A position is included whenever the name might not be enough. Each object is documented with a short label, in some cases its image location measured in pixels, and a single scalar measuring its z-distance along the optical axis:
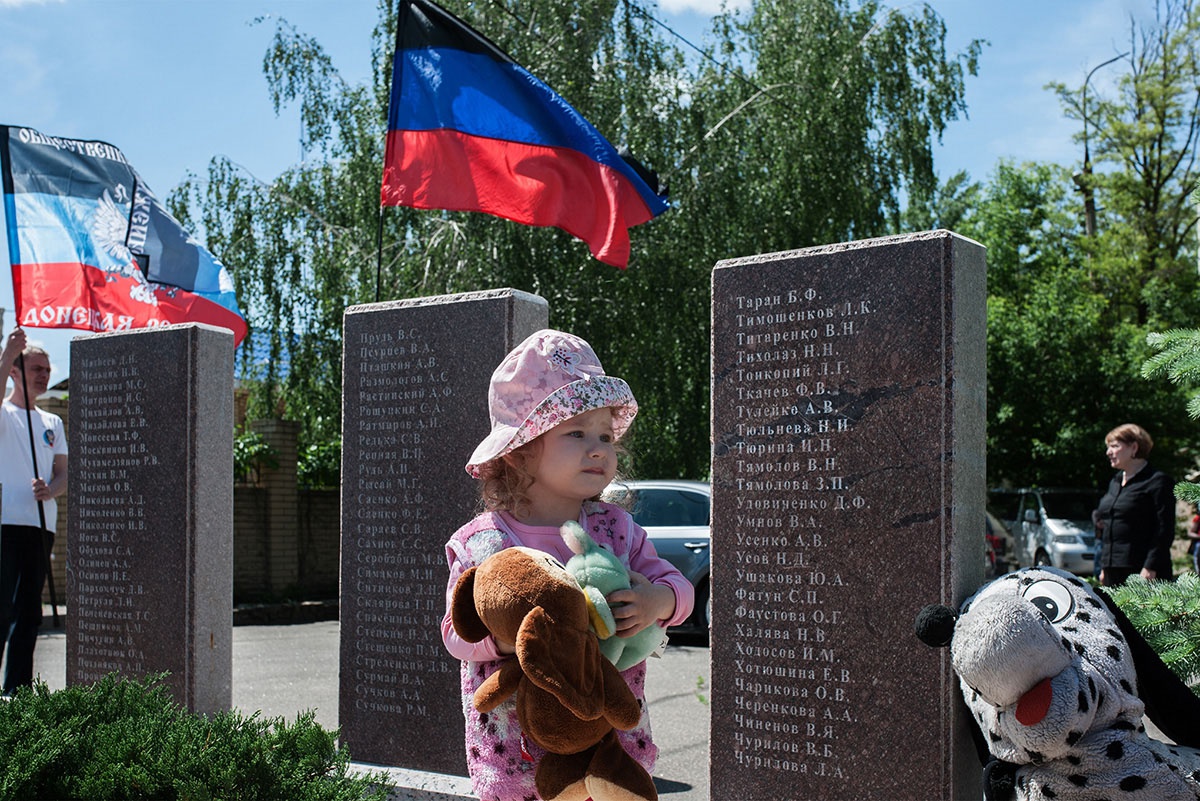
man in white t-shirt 6.52
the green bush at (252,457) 15.16
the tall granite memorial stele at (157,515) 6.12
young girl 2.54
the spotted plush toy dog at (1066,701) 2.78
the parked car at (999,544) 16.64
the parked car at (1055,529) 18.55
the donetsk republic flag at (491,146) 6.66
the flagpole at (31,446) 6.61
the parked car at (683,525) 10.95
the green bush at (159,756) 3.38
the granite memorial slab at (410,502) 5.19
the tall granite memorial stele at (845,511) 3.97
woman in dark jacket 7.57
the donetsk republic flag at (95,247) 7.78
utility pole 26.48
